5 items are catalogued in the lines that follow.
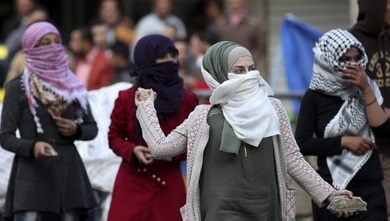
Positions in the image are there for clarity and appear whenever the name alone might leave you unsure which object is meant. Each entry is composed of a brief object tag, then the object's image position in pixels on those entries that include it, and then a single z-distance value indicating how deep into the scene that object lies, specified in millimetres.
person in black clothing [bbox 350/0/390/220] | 17953
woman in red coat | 17203
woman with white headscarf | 14734
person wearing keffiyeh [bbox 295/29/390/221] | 16922
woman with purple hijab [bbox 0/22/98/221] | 17828
